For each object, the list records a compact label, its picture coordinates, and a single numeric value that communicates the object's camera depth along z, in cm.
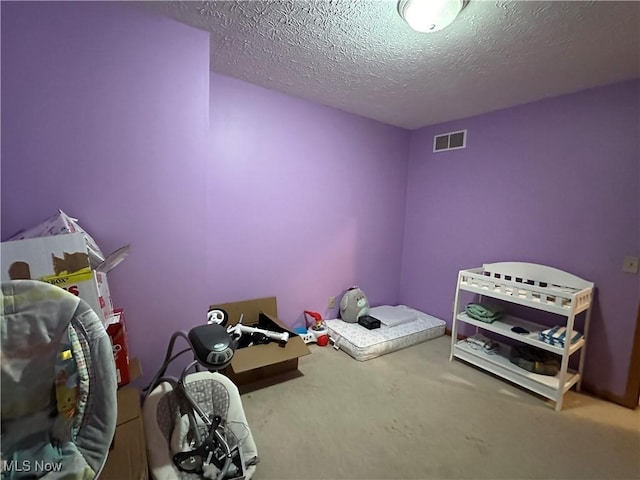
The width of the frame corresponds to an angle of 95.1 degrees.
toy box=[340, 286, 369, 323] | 288
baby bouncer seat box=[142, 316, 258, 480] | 120
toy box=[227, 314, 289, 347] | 214
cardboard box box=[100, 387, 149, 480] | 99
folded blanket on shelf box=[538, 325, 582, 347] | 191
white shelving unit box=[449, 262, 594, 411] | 191
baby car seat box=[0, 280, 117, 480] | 56
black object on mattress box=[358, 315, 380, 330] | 276
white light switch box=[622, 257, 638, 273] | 192
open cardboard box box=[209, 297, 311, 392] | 197
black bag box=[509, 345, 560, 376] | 209
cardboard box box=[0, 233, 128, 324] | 103
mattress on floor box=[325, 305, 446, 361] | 247
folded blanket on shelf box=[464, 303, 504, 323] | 235
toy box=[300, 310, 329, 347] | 267
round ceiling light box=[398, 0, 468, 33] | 125
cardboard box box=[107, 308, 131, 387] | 125
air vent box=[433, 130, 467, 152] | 283
